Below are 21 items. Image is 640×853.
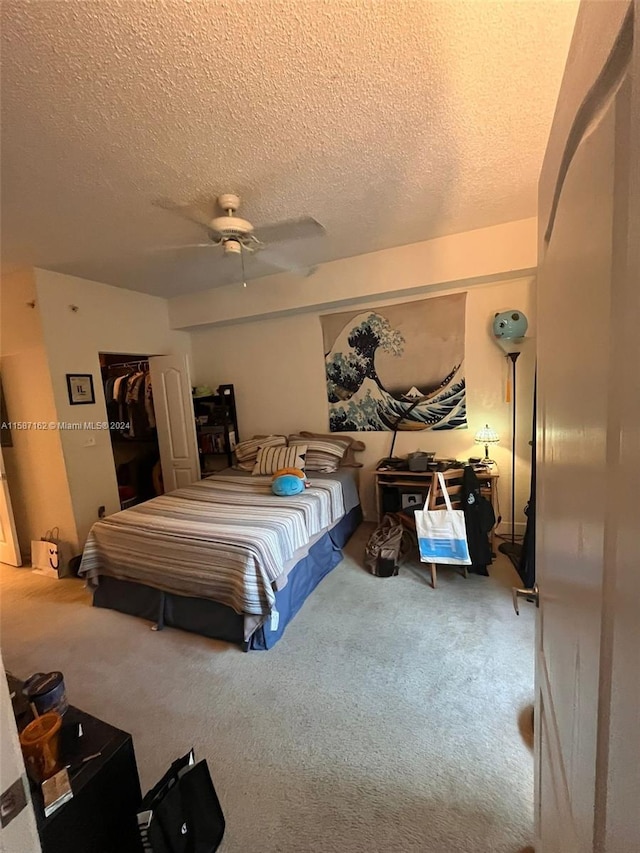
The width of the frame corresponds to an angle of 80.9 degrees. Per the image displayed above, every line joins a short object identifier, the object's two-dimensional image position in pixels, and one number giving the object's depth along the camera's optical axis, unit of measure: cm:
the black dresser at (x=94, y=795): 98
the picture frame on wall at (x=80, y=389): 342
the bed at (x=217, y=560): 221
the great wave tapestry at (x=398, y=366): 355
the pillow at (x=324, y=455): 373
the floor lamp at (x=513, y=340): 316
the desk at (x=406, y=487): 320
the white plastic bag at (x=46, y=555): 340
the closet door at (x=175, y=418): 417
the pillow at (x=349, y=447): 392
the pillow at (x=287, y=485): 309
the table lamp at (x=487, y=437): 330
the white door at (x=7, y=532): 359
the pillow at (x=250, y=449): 407
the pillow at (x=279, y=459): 374
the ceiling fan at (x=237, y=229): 213
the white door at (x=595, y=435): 32
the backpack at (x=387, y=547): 296
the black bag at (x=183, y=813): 110
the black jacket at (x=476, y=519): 270
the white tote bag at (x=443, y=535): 263
